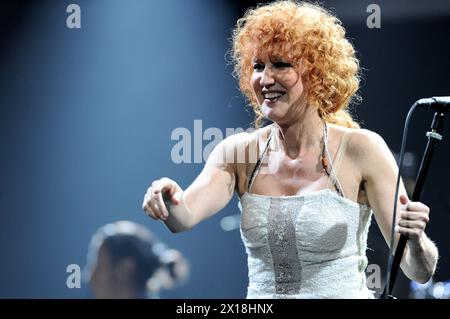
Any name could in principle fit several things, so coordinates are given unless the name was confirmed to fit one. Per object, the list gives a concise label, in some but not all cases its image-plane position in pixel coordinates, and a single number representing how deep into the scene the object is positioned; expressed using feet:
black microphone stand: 18.13
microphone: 18.18
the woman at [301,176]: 19.02
